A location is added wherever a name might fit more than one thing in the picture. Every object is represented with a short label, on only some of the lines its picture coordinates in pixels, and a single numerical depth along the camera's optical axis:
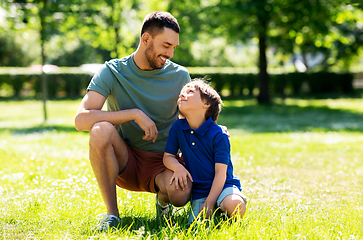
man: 3.10
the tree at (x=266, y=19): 14.51
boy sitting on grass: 2.93
